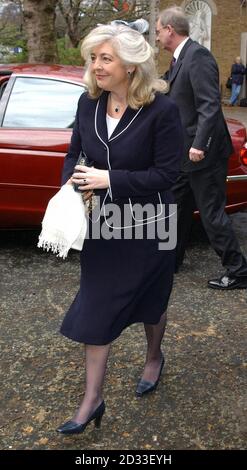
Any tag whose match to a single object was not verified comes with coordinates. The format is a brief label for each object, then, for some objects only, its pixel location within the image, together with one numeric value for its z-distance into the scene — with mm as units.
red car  4316
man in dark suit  3617
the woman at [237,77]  19719
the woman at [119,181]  2207
